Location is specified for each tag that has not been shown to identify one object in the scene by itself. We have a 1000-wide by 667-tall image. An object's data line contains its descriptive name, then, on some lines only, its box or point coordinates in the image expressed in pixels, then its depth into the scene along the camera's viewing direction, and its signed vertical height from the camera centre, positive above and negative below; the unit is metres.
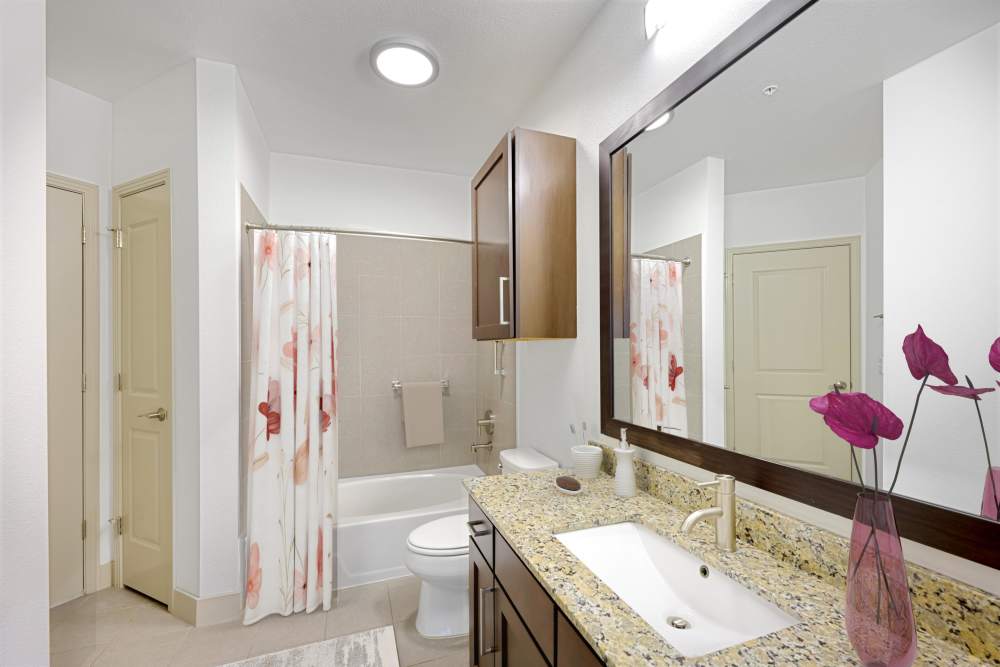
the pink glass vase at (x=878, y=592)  0.56 -0.35
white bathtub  2.38 -1.13
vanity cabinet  0.83 -0.67
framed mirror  0.64 +0.17
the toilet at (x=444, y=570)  1.88 -1.03
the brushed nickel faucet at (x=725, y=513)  0.95 -0.40
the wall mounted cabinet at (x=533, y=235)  1.70 +0.40
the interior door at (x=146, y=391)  2.15 -0.28
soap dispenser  1.32 -0.43
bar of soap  1.35 -0.47
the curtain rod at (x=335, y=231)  2.19 +0.59
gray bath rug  1.76 -1.34
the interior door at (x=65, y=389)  2.15 -0.27
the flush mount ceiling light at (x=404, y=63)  1.86 +1.23
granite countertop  0.63 -0.48
